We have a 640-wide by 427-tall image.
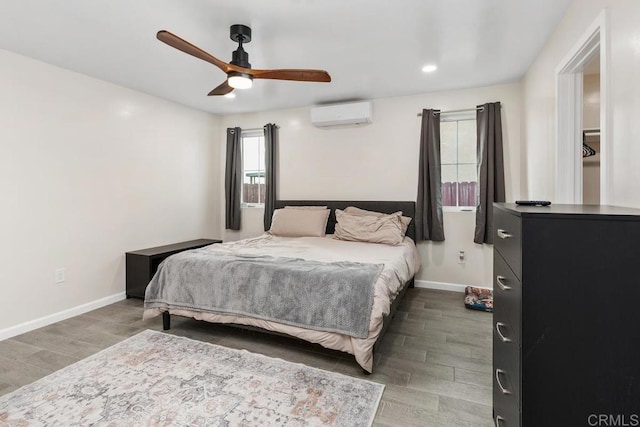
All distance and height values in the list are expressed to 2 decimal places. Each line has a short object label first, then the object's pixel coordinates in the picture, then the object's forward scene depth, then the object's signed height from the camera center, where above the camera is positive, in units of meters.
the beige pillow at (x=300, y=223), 4.07 -0.14
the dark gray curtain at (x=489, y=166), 3.59 +0.55
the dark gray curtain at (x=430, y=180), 3.85 +0.41
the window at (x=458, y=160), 3.90 +0.67
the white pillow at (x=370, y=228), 3.54 -0.19
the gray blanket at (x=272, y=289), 2.09 -0.58
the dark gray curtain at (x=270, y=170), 4.70 +0.64
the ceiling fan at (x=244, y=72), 2.30 +1.09
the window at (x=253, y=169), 5.07 +0.72
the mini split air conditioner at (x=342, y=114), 4.06 +1.32
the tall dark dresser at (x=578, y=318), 0.87 -0.31
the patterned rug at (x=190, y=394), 1.67 -1.09
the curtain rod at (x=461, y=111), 3.74 +1.27
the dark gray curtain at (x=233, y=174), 4.96 +0.61
